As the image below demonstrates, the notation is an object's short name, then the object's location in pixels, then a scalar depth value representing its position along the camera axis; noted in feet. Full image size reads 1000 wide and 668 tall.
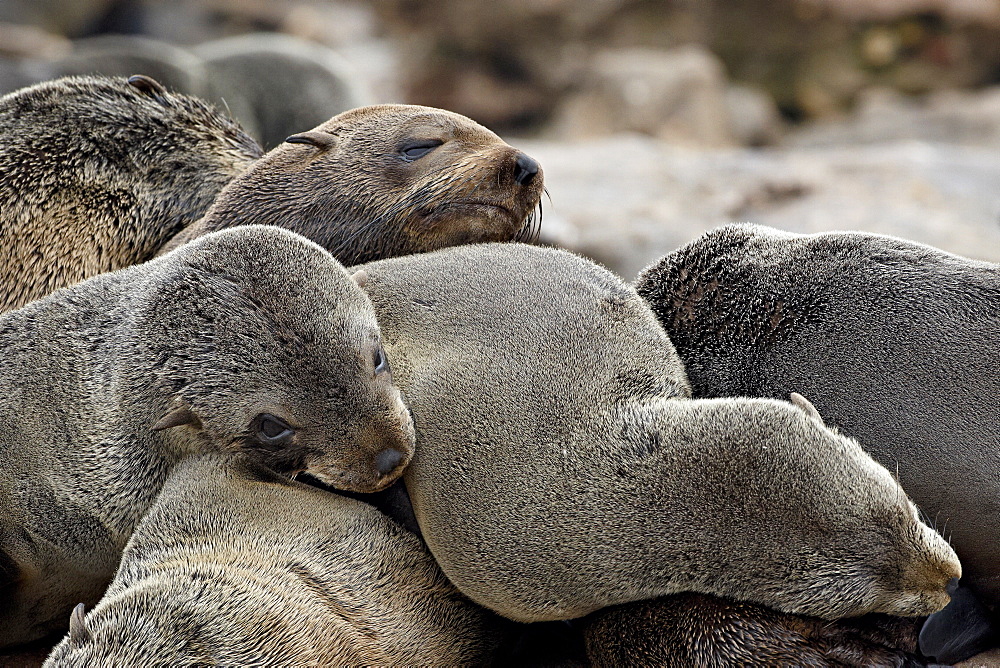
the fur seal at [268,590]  17.98
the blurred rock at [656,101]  111.34
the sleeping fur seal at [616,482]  18.88
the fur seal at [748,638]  19.10
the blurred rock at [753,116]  120.26
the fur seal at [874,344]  22.09
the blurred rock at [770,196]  52.54
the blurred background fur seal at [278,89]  60.29
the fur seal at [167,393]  21.17
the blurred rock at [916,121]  108.17
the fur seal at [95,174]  31.60
